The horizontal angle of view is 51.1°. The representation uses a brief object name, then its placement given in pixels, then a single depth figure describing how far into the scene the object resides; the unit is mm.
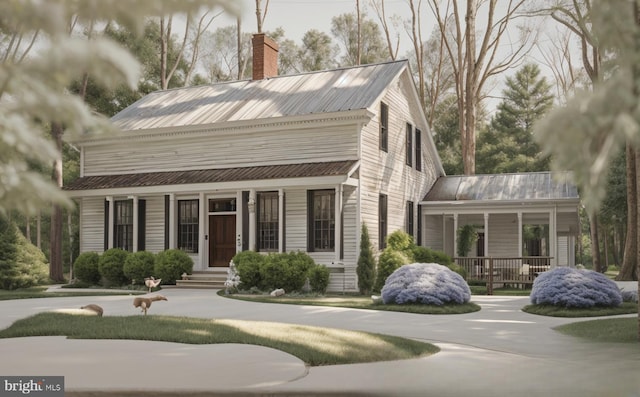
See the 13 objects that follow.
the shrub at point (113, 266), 21609
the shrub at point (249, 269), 18703
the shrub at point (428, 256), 21422
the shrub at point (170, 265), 20812
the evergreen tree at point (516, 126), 43281
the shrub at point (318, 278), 18755
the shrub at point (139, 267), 21109
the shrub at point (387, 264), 19891
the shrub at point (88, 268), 22266
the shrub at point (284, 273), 18453
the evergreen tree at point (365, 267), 19203
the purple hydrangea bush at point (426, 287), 14117
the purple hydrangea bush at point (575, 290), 13375
